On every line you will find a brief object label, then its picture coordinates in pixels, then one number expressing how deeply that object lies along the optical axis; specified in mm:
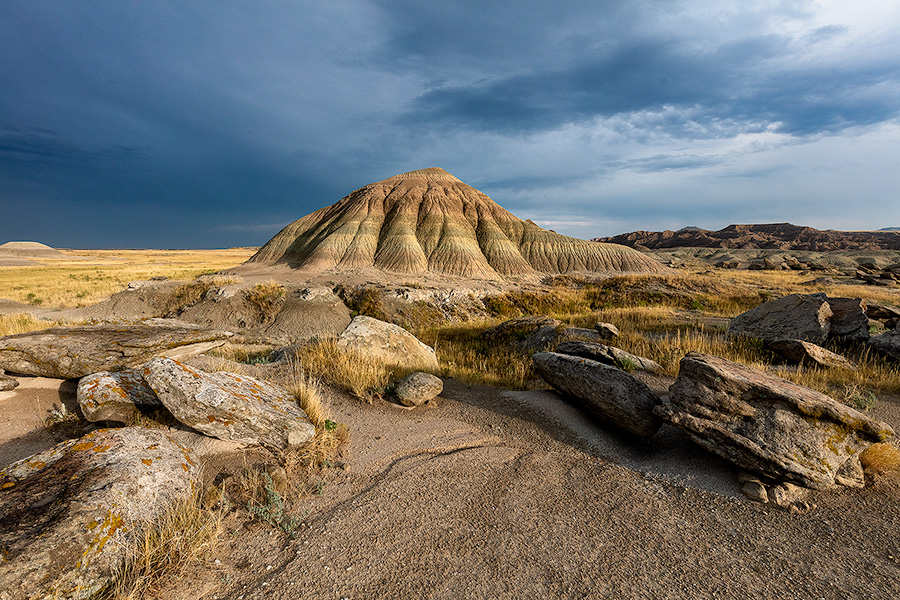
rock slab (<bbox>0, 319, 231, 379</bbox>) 5512
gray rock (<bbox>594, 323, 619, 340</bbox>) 10703
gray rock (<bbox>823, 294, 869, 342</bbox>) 9000
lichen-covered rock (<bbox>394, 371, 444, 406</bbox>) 5895
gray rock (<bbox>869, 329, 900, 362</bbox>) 7887
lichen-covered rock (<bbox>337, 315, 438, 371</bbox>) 8205
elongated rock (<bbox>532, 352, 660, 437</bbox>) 4770
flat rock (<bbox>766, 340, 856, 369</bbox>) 7509
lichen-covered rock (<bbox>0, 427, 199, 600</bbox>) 2207
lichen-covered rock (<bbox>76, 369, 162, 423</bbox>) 4375
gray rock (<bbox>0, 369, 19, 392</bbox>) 5176
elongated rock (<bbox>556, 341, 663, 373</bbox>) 7328
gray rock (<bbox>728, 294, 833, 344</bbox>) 9422
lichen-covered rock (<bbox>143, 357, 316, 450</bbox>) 4035
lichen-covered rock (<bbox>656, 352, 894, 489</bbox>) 3576
